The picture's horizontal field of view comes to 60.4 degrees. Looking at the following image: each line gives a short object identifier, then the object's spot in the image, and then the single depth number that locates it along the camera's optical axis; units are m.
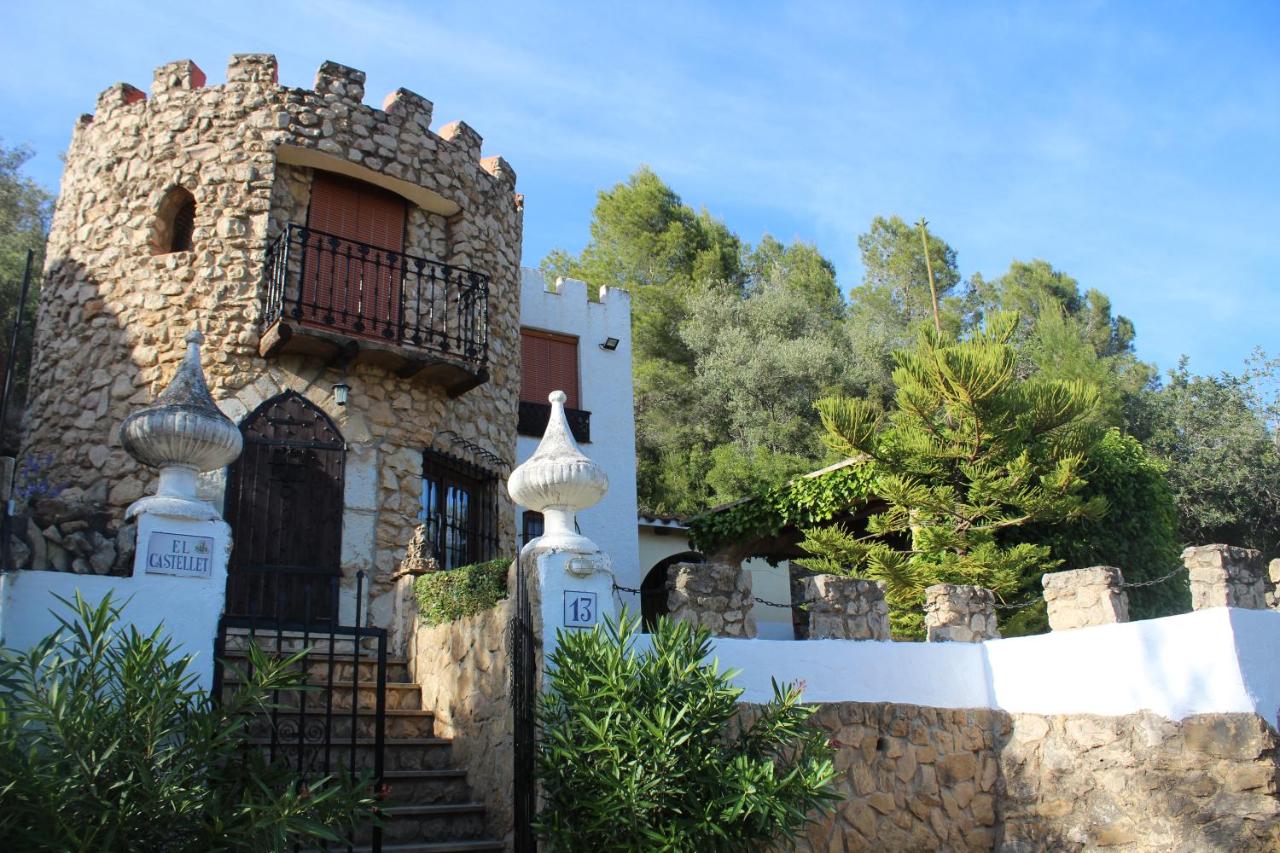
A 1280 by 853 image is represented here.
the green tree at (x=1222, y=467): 19.83
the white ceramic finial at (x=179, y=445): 5.69
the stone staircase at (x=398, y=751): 6.26
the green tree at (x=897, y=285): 26.50
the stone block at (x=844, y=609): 7.62
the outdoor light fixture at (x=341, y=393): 10.04
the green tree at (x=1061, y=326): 19.81
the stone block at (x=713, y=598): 6.98
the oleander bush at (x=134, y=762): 4.20
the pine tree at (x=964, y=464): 11.22
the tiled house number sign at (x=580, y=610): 6.35
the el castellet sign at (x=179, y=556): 5.50
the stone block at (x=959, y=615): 8.15
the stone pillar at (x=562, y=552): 6.36
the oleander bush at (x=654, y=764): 5.41
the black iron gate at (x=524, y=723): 5.79
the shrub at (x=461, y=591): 7.43
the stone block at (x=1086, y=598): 7.57
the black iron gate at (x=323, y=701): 5.33
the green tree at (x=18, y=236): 15.49
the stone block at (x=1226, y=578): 7.10
